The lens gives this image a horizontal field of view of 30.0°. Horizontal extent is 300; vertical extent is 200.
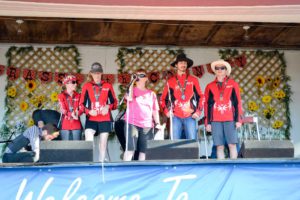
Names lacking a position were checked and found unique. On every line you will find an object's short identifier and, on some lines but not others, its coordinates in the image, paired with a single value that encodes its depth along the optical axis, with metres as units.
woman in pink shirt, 5.75
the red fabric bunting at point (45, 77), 7.82
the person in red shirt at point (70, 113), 6.19
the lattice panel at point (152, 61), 8.02
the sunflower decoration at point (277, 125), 7.98
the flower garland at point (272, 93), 8.03
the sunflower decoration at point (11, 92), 7.69
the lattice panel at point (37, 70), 7.70
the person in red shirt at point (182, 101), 5.90
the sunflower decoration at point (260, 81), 8.16
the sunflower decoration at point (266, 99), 8.06
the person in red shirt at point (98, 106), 5.95
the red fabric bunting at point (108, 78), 7.85
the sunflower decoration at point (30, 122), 7.62
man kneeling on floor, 5.89
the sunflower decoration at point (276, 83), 8.12
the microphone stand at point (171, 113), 5.78
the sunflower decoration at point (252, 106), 8.03
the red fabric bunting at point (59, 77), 7.84
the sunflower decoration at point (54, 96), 7.73
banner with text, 4.95
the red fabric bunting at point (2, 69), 7.74
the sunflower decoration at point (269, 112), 8.02
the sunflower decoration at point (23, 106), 7.68
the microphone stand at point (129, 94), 5.66
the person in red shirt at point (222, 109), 5.84
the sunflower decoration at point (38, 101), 7.72
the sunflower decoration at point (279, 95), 8.09
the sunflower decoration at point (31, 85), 7.77
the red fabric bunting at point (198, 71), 8.06
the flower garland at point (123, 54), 7.88
